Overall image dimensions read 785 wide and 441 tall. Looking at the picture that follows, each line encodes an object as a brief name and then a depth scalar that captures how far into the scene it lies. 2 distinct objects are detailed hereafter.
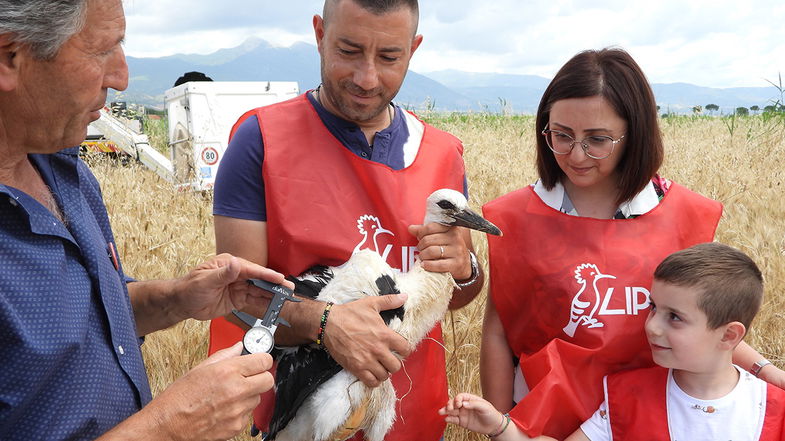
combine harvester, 9.72
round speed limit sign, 9.66
